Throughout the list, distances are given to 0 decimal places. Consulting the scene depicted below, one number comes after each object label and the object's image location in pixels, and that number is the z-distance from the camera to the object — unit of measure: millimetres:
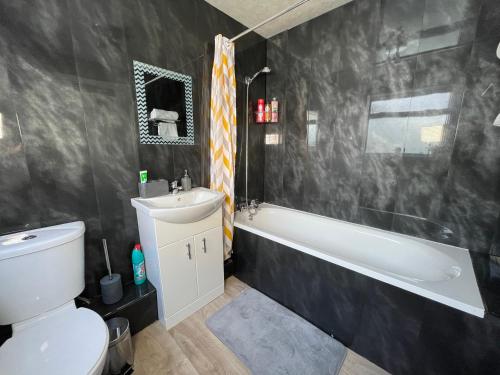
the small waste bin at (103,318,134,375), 1166
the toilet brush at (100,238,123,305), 1364
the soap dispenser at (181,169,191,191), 1756
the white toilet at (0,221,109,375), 809
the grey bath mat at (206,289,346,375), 1270
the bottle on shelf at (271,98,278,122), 2295
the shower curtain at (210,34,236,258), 1767
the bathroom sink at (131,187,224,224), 1303
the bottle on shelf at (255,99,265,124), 2291
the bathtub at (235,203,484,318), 1040
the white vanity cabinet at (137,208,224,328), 1406
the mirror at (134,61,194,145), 1527
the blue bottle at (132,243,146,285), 1537
